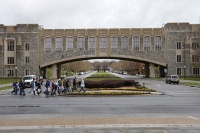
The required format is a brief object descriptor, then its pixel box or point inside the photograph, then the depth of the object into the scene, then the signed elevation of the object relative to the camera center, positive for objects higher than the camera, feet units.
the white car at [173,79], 165.07 -3.22
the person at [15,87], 102.27 -4.74
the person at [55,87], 96.63 -4.49
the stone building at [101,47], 245.04 +21.88
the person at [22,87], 98.32 -4.55
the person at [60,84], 103.81 -3.82
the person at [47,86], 95.03 -4.25
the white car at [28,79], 141.90 -3.01
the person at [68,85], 102.64 -4.06
